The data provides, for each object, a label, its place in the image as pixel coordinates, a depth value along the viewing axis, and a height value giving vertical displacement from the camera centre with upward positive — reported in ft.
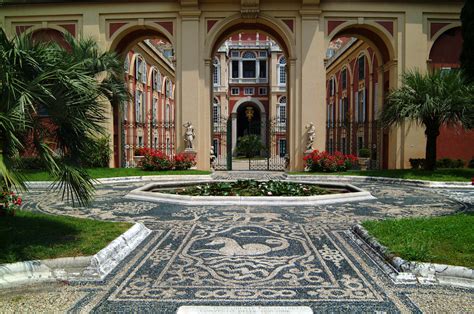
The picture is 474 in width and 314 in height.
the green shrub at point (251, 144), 120.78 +0.76
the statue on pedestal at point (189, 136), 64.49 +1.74
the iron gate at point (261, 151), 101.42 -0.28
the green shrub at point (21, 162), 13.88 -0.61
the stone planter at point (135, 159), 83.71 -2.78
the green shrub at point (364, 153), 88.43 -1.56
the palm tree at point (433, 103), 50.62 +5.86
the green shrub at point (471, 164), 65.82 -3.07
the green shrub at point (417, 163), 63.26 -2.78
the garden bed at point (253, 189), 33.17 -3.94
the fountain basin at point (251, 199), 30.48 -4.34
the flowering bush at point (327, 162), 59.93 -2.49
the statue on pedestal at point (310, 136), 64.39 +1.72
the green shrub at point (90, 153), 16.52 -0.29
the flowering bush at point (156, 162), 60.39 -2.48
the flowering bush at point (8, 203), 20.96 -3.25
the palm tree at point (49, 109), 13.12 +1.44
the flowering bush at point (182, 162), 61.05 -2.50
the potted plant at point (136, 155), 82.99 -2.01
